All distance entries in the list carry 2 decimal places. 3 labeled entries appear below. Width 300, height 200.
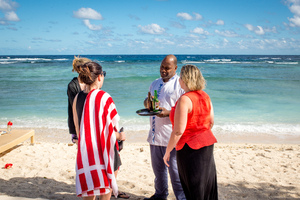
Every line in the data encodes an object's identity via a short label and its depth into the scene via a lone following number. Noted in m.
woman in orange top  2.46
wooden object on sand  5.31
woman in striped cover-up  2.29
